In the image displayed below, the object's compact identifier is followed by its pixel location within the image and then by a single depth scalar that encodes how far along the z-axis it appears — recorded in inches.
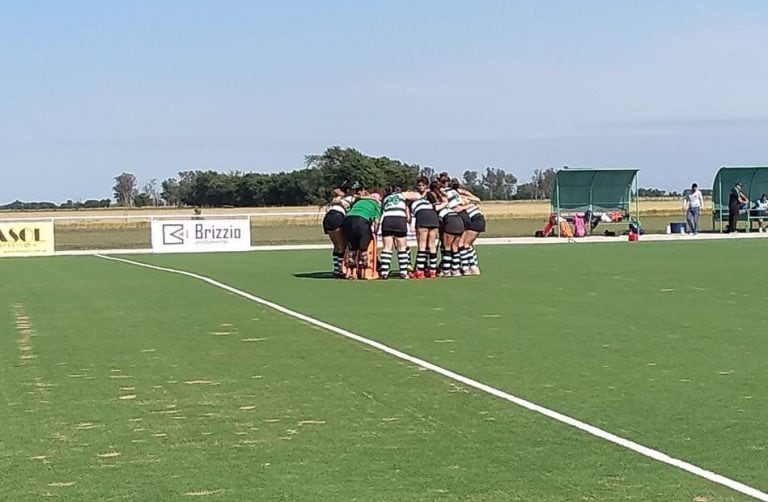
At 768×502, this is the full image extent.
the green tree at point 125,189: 5487.2
